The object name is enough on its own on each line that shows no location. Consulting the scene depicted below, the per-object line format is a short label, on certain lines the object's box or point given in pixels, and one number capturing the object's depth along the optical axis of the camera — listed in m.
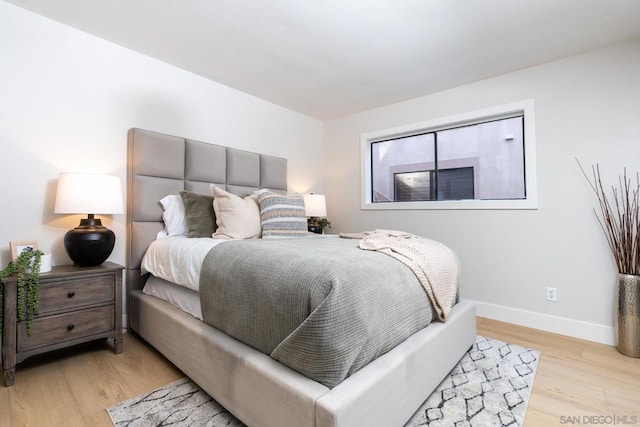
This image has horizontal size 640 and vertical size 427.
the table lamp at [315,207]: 3.55
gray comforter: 1.08
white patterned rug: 1.42
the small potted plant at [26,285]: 1.71
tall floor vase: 2.09
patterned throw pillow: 2.47
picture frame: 1.89
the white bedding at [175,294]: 1.81
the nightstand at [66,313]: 1.69
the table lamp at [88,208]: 1.98
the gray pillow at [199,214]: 2.45
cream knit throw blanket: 1.63
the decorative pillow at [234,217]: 2.36
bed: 1.07
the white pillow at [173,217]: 2.55
